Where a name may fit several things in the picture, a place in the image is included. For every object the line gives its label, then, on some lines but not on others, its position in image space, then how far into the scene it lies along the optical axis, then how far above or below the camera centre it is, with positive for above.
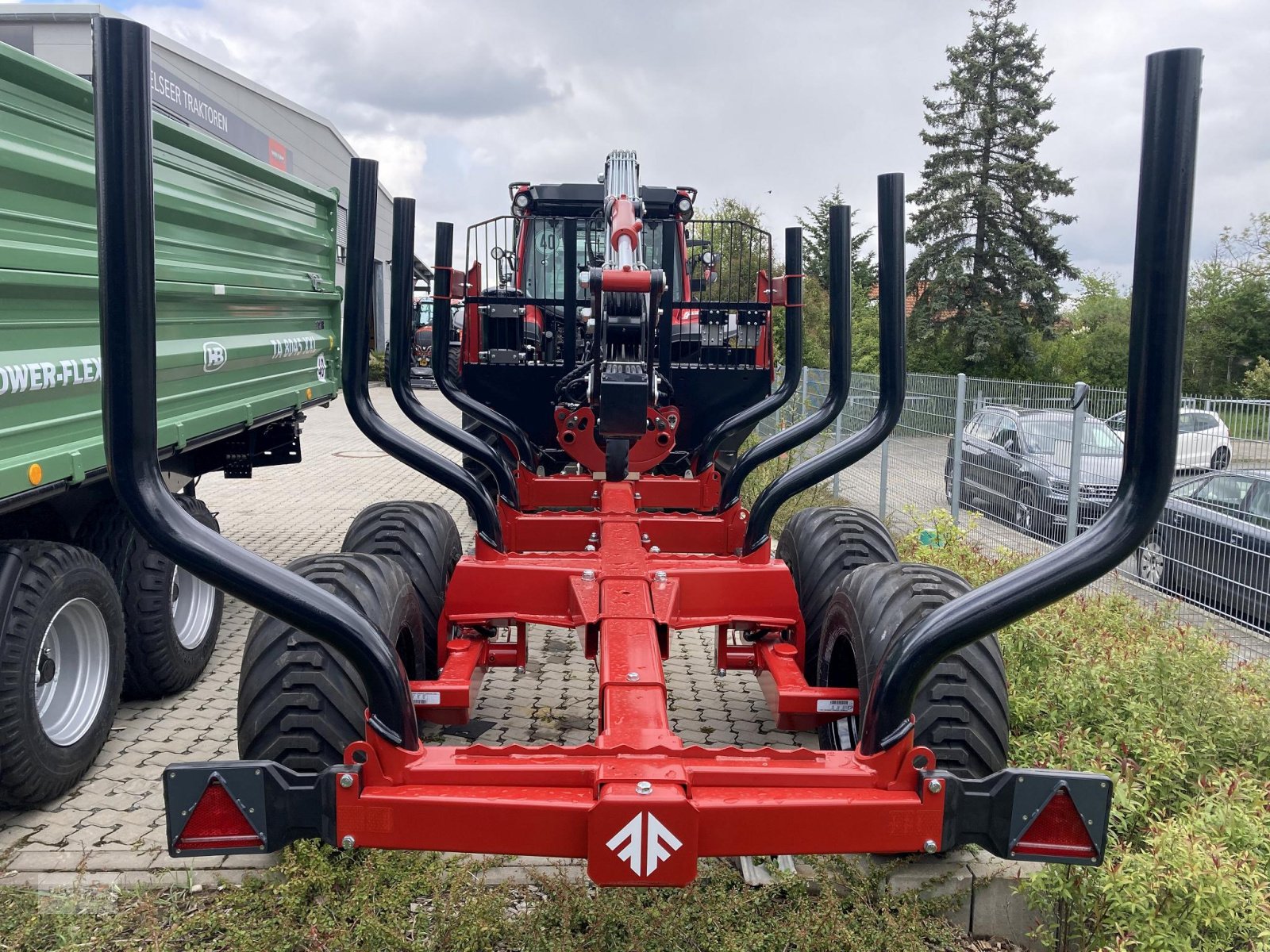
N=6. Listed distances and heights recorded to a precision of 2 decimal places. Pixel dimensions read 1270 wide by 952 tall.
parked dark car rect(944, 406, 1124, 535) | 7.61 -0.58
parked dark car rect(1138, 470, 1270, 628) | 5.73 -0.90
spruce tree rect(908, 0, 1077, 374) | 31.52 +5.89
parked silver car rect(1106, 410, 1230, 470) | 7.06 -0.30
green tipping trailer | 3.17 -0.16
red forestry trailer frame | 1.78 -0.85
